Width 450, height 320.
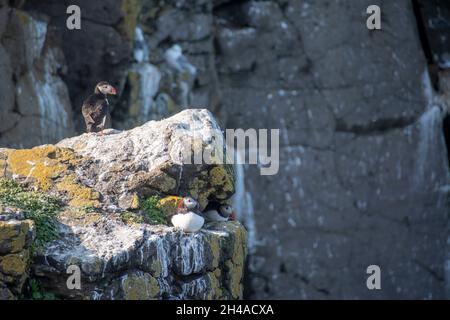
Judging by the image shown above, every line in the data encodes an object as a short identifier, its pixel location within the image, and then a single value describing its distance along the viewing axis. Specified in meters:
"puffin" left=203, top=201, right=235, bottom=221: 17.83
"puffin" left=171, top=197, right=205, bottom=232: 16.05
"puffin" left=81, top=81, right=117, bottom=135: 20.12
